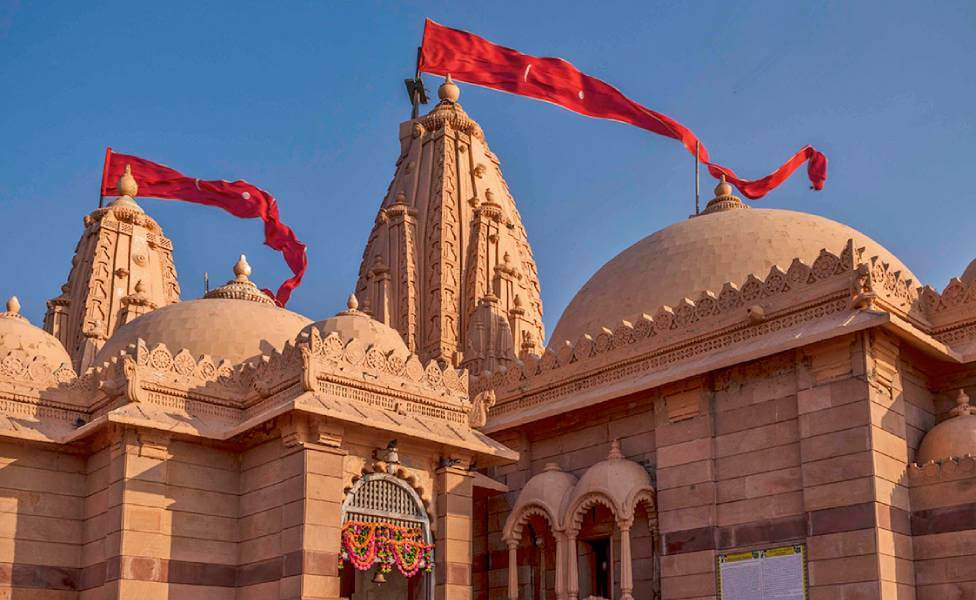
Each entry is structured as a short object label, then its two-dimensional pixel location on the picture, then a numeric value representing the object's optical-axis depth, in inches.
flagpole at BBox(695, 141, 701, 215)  1101.5
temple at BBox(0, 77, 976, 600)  692.1
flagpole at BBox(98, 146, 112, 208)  1558.8
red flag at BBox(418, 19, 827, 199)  1197.7
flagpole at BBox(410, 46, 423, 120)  1633.9
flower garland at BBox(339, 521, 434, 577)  701.3
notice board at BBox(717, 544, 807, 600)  697.6
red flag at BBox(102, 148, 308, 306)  1588.3
